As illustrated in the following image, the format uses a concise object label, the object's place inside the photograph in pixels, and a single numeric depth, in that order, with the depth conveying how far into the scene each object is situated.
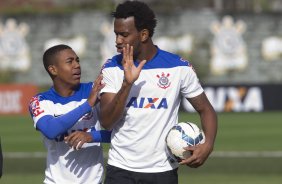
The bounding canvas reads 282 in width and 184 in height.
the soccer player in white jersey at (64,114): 15.63
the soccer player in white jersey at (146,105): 14.22
